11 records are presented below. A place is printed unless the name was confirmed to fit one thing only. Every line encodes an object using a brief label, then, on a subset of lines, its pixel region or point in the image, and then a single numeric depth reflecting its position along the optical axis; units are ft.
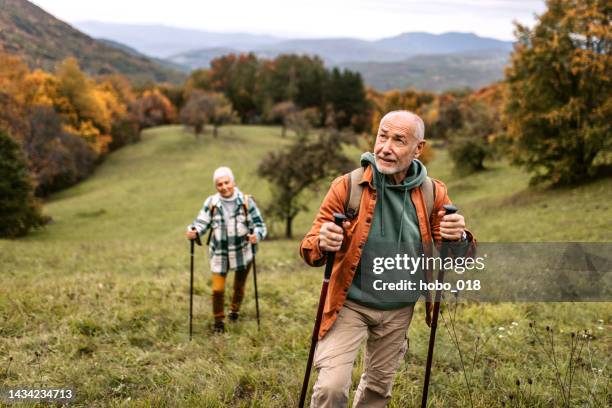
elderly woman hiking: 24.26
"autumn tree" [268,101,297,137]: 290.97
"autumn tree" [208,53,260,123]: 327.06
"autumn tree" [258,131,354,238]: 101.55
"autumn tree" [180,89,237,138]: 244.42
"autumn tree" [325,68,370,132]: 301.43
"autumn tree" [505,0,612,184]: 79.15
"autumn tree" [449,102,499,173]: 145.18
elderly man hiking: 11.99
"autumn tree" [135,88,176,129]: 293.64
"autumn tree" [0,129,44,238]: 104.53
